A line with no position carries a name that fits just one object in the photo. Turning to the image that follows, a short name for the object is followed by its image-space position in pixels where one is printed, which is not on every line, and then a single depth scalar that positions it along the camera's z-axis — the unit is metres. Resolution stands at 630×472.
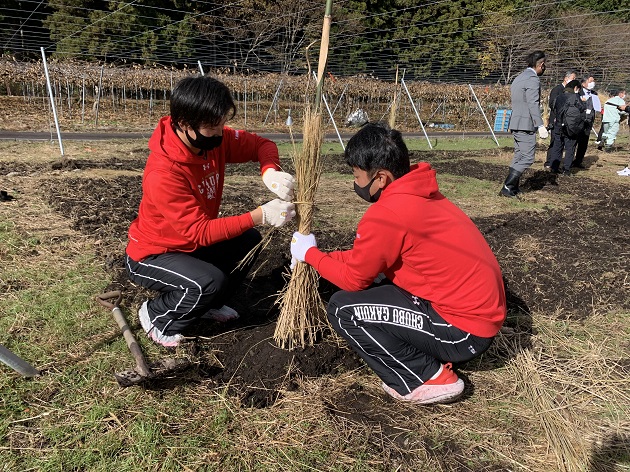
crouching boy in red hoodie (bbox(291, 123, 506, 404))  1.95
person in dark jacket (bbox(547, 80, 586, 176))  7.95
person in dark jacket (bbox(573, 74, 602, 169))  8.88
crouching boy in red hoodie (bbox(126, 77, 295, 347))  2.18
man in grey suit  6.12
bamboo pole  2.31
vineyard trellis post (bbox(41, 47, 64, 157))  6.66
